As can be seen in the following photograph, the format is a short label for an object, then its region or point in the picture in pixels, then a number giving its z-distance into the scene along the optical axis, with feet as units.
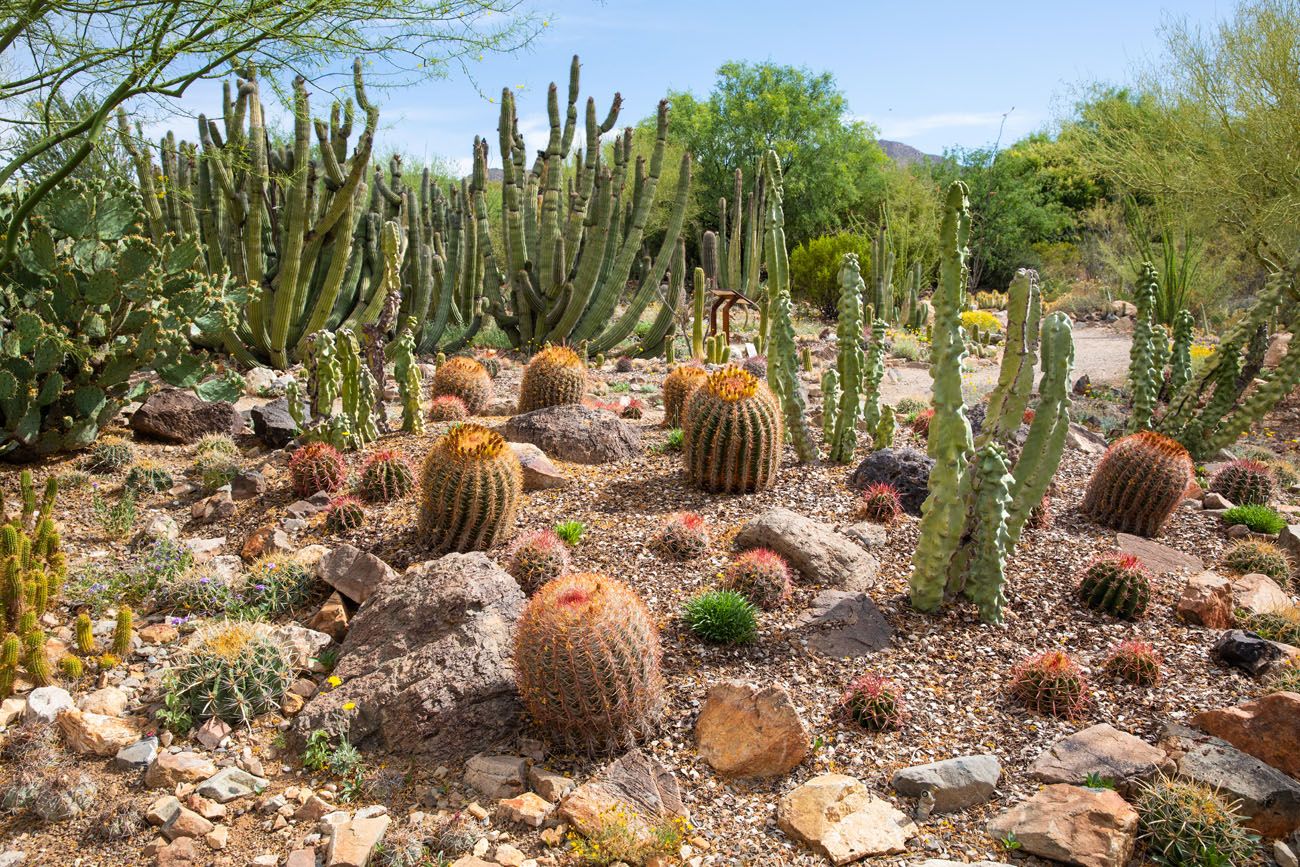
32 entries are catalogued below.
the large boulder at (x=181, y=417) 26.35
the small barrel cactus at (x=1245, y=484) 23.61
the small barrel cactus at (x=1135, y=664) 14.52
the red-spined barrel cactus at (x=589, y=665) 12.16
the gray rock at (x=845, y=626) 15.19
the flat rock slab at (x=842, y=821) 11.09
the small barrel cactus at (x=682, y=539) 18.16
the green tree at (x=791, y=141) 112.06
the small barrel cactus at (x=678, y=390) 26.45
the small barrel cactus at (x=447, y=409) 28.37
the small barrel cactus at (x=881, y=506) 20.30
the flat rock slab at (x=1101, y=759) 12.07
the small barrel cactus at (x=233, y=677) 13.73
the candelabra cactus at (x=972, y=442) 15.60
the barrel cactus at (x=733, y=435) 20.63
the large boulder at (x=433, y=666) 13.15
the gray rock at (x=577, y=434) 24.16
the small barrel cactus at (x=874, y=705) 13.33
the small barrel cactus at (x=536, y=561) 16.72
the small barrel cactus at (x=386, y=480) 21.01
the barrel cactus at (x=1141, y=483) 20.72
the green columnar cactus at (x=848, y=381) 23.27
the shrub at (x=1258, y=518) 21.44
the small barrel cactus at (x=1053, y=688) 13.75
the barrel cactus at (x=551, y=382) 27.78
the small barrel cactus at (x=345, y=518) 19.40
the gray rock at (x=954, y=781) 11.92
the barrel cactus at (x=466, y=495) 18.11
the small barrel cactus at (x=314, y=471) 21.16
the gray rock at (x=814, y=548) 17.28
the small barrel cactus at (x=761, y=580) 16.31
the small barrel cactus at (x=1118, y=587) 16.65
